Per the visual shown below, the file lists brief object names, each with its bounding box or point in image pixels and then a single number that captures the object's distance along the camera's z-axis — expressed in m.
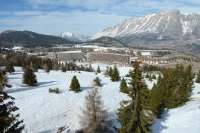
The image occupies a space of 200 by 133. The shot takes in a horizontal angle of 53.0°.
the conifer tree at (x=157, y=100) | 32.81
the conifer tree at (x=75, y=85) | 43.03
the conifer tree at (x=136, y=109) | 19.56
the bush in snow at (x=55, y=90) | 41.42
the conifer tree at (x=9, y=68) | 61.31
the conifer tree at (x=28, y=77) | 45.60
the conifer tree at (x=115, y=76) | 60.97
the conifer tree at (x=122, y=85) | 46.29
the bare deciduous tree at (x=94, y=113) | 23.89
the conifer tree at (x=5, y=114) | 11.26
